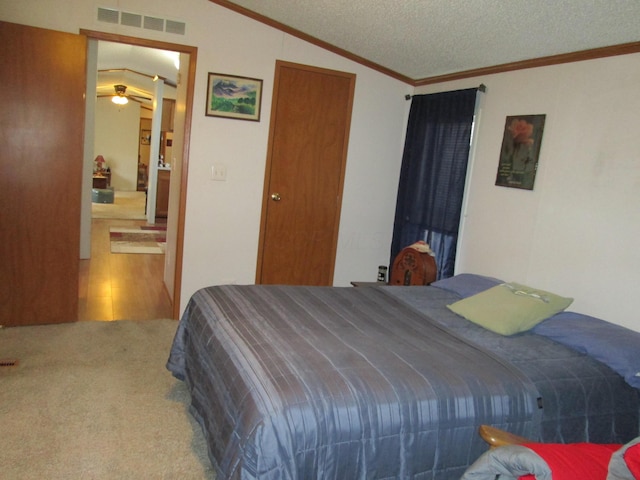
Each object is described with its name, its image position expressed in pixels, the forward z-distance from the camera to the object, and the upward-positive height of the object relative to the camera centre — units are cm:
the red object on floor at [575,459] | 130 -69
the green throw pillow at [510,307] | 244 -55
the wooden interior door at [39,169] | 320 -14
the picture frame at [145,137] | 1309 +60
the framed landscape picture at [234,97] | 377 +55
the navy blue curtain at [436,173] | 367 +14
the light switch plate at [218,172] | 388 -3
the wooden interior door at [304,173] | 402 +3
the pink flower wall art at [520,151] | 308 +32
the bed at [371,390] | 159 -73
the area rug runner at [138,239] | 626 -111
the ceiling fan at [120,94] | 903 +115
